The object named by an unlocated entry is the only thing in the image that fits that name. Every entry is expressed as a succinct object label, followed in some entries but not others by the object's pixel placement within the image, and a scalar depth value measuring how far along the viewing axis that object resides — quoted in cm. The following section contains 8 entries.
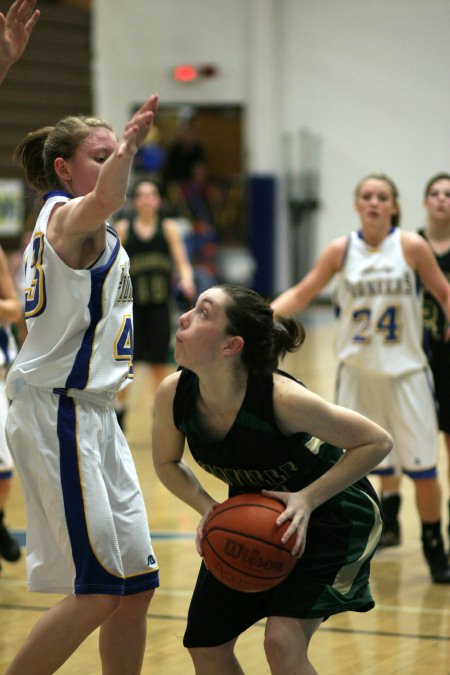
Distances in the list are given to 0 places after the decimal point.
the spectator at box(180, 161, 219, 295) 2914
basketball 496
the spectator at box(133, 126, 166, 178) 2893
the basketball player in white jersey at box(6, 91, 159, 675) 520
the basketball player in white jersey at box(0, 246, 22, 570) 860
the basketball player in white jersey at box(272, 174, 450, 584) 905
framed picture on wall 2728
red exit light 3036
